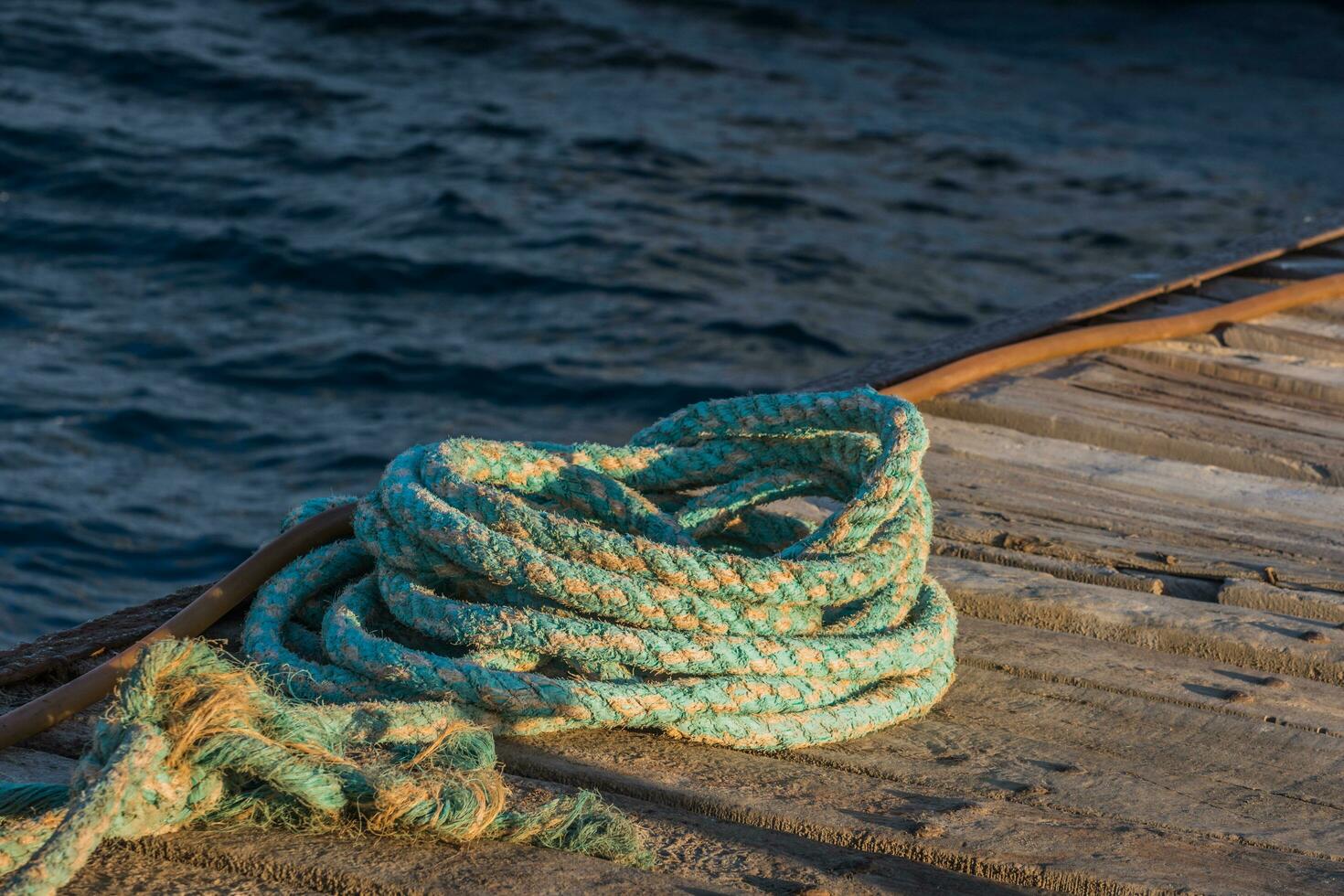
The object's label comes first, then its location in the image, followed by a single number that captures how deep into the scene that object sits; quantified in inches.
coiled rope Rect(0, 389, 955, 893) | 111.6
